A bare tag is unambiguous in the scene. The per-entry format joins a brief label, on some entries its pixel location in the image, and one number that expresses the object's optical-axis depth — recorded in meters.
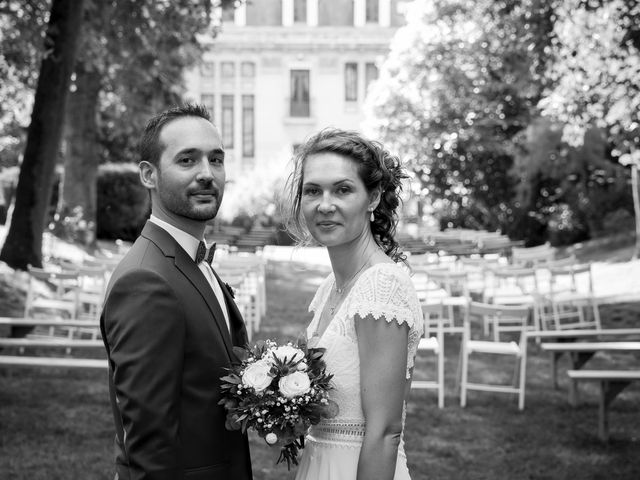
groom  2.87
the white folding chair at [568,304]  12.73
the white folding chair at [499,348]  9.40
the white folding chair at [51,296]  12.07
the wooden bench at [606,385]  8.03
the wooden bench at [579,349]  9.08
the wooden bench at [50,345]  9.02
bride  3.10
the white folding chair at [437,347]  9.42
